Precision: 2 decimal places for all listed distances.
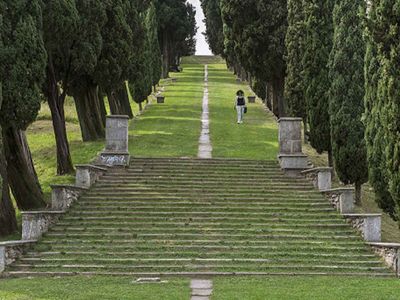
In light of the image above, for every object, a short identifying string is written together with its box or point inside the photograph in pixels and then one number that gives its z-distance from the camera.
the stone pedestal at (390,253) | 15.87
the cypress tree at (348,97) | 22.59
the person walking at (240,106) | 35.34
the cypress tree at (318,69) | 25.64
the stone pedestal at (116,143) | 23.56
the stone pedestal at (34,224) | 17.41
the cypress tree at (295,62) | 30.56
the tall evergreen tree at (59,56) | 21.03
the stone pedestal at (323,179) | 21.61
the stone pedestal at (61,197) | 19.45
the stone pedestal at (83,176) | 21.19
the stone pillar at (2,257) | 15.58
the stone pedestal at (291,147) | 23.70
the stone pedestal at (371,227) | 17.86
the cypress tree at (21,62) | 17.77
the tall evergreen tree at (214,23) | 71.62
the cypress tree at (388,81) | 14.98
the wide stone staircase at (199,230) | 15.93
